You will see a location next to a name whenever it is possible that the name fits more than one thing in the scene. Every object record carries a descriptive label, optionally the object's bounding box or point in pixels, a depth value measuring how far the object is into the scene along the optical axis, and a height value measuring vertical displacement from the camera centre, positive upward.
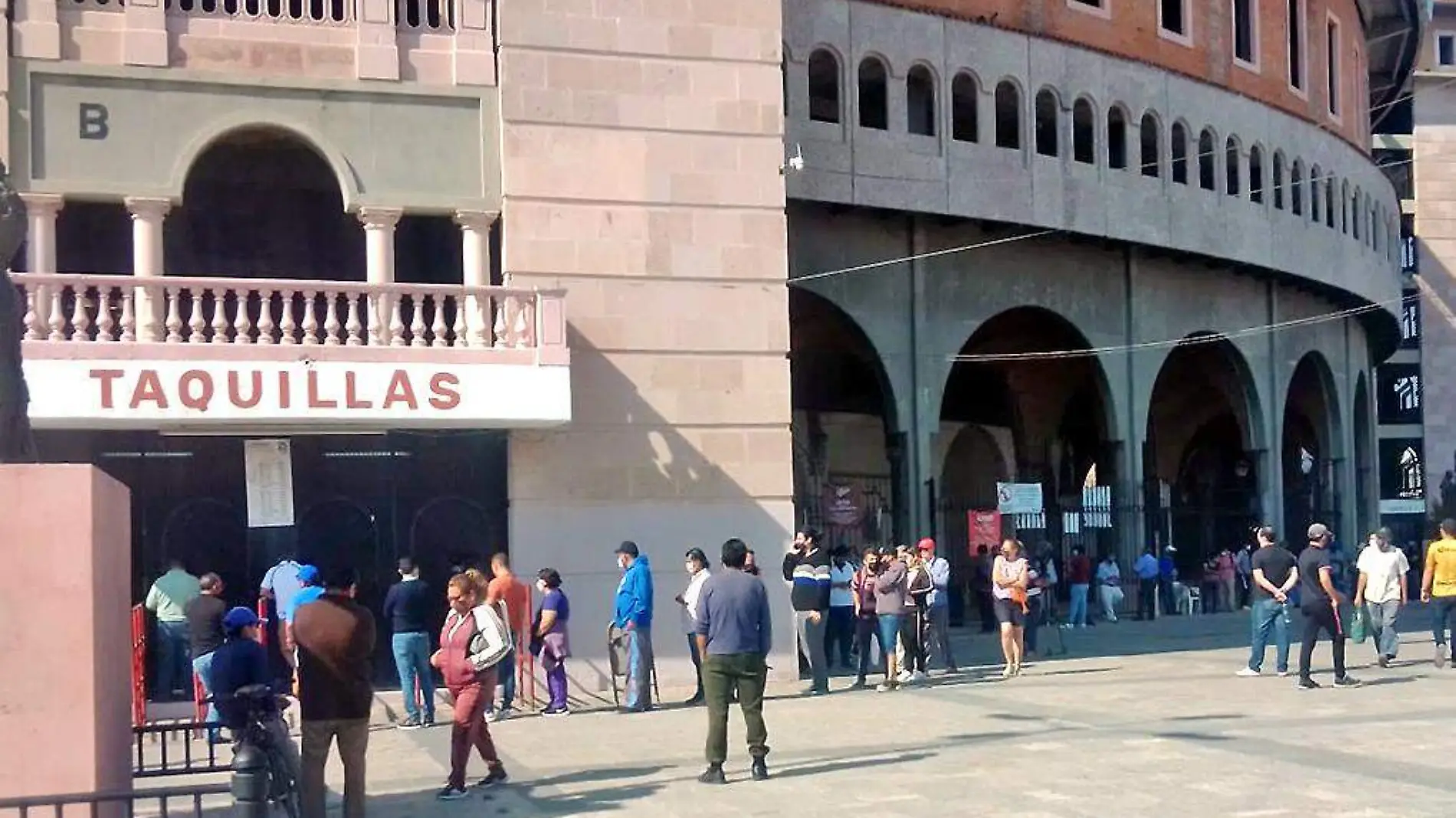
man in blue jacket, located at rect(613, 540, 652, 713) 16.94 -1.43
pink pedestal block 8.13 -0.72
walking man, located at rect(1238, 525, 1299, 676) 18.22 -1.46
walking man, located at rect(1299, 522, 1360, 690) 17.45 -1.55
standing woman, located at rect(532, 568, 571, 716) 17.05 -1.64
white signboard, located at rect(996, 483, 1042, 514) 32.53 -0.83
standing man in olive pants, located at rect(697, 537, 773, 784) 11.91 -1.31
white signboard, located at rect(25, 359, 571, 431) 16.30 +0.78
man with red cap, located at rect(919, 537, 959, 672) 20.59 -1.80
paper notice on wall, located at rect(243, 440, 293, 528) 17.95 -0.06
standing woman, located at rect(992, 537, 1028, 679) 19.73 -1.57
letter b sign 17.48 +3.60
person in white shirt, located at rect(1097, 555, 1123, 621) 33.62 -2.60
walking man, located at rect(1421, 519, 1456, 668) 19.34 -1.48
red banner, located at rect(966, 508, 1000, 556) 32.34 -1.35
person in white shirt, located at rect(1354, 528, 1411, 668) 20.05 -1.67
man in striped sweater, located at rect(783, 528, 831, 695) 18.22 -1.41
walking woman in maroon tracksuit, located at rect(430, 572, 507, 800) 11.87 -1.52
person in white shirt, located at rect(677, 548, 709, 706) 15.48 -0.99
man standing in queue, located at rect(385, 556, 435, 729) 16.00 -1.55
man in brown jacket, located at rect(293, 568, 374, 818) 10.24 -1.20
